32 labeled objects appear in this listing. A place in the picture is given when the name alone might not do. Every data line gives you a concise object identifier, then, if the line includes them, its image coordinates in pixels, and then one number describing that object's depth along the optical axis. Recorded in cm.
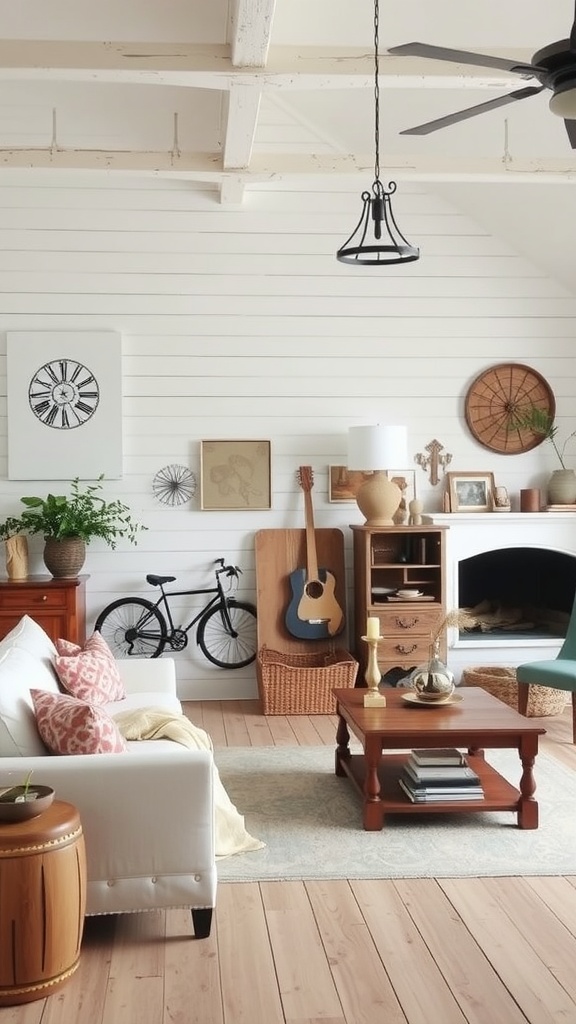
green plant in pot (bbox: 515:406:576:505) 716
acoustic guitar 709
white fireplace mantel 707
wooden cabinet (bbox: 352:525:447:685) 675
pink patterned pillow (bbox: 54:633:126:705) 439
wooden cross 727
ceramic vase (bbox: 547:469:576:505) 716
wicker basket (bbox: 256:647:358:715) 664
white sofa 327
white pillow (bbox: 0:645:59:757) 340
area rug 393
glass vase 474
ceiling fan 315
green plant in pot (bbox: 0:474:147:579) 661
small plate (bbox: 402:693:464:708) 473
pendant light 427
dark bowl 296
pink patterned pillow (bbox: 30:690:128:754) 341
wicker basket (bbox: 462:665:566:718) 650
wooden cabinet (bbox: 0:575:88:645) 646
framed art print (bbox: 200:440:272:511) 713
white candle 490
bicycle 704
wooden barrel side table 286
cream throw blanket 412
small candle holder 485
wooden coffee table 431
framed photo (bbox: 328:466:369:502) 722
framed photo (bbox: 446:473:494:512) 724
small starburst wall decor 711
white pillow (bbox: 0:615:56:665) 418
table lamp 671
